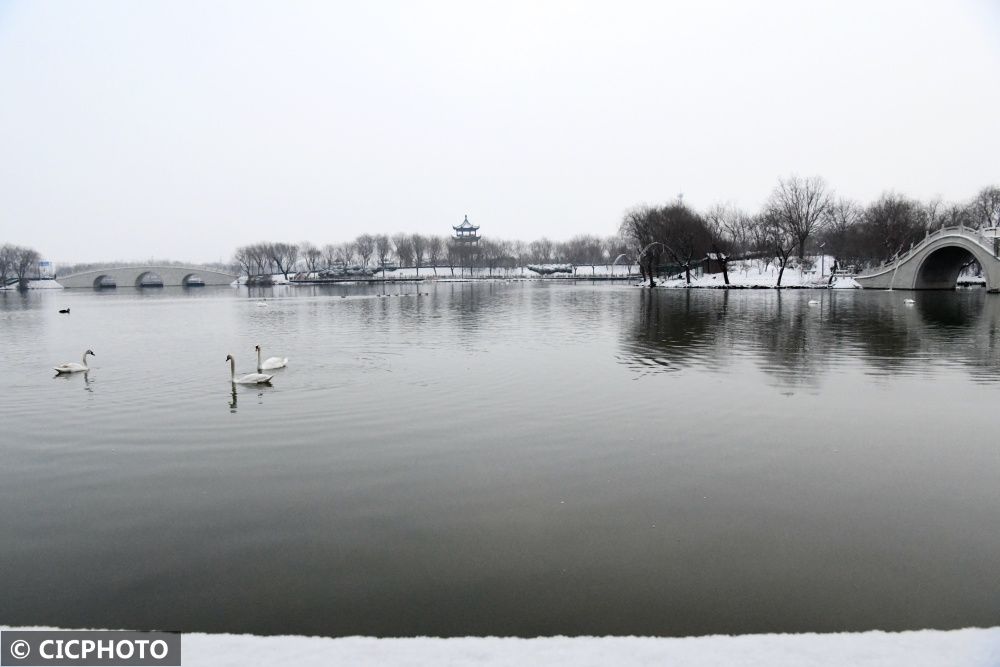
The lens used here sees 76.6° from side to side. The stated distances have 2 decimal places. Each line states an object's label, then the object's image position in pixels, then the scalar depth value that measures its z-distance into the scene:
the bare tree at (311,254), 145.38
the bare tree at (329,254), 155.88
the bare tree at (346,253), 149.38
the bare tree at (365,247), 142.12
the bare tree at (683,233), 73.00
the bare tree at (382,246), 146.38
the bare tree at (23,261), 118.31
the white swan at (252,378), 14.70
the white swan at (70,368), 16.73
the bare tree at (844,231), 82.15
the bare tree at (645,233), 76.94
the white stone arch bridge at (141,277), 122.38
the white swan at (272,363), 16.56
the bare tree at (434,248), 146.38
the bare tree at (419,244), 139.75
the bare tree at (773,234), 70.25
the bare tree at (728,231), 77.38
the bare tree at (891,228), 72.25
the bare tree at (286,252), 142.18
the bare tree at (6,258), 116.44
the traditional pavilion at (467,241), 146.00
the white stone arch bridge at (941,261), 48.53
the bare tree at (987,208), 74.00
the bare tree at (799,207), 71.75
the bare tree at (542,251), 164.38
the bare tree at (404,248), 140.50
